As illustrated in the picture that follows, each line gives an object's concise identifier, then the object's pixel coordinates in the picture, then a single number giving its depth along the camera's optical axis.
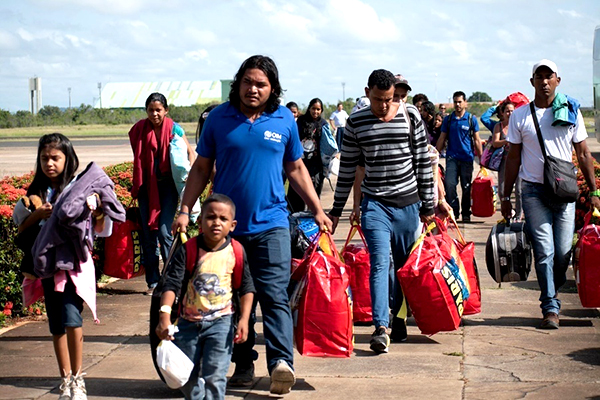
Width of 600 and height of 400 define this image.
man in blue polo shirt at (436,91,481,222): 13.89
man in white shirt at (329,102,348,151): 25.81
